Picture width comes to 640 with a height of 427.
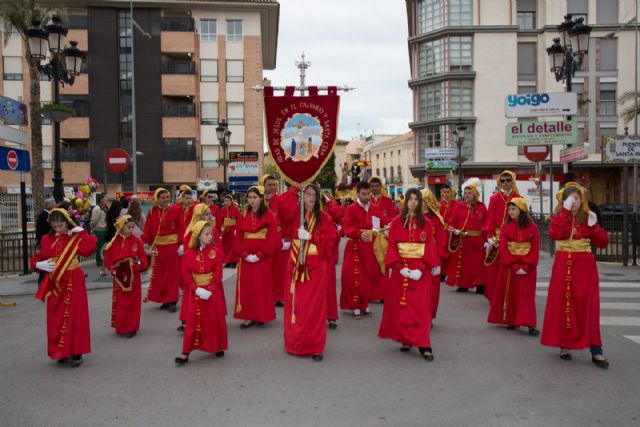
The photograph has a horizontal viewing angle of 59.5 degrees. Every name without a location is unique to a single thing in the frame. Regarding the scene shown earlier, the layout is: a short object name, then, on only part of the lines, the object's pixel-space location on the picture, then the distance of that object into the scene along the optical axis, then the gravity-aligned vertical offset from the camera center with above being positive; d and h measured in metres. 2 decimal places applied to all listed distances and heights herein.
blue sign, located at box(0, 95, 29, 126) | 10.88 +1.60
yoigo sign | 13.33 +1.98
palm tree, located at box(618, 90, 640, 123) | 29.28 +3.92
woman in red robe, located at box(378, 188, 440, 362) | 6.27 -0.96
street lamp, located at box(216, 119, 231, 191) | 22.47 +2.24
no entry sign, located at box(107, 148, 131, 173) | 16.62 +0.90
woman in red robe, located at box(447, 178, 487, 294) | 10.62 -1.00
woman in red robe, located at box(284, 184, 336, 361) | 6.32 -1.12
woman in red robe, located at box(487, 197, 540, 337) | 7.35 -1.03
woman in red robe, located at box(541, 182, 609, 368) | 6.04 -1.07
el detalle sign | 13.56 +1.31
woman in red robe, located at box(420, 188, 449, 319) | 6.78 -0.54
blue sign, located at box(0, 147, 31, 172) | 11.44 +0.66
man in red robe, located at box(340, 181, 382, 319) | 8.66 -1.09
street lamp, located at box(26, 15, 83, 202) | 12.43 +3.21
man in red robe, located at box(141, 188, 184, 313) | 9.22 -0.93
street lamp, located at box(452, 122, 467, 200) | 26.84 +2.49
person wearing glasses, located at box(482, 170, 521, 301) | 9.09 -0.45
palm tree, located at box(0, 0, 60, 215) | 18.58 +3.61
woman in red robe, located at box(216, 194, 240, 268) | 14.24 -0.95
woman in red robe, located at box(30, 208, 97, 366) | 6.11 -1.08
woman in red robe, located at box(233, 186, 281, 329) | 7.88 -0.99
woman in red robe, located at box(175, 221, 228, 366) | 6.16 -1.19
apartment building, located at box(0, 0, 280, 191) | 38.56 +7.31
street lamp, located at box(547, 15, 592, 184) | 13.02 +3.35
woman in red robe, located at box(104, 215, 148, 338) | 7.46 -1.12
